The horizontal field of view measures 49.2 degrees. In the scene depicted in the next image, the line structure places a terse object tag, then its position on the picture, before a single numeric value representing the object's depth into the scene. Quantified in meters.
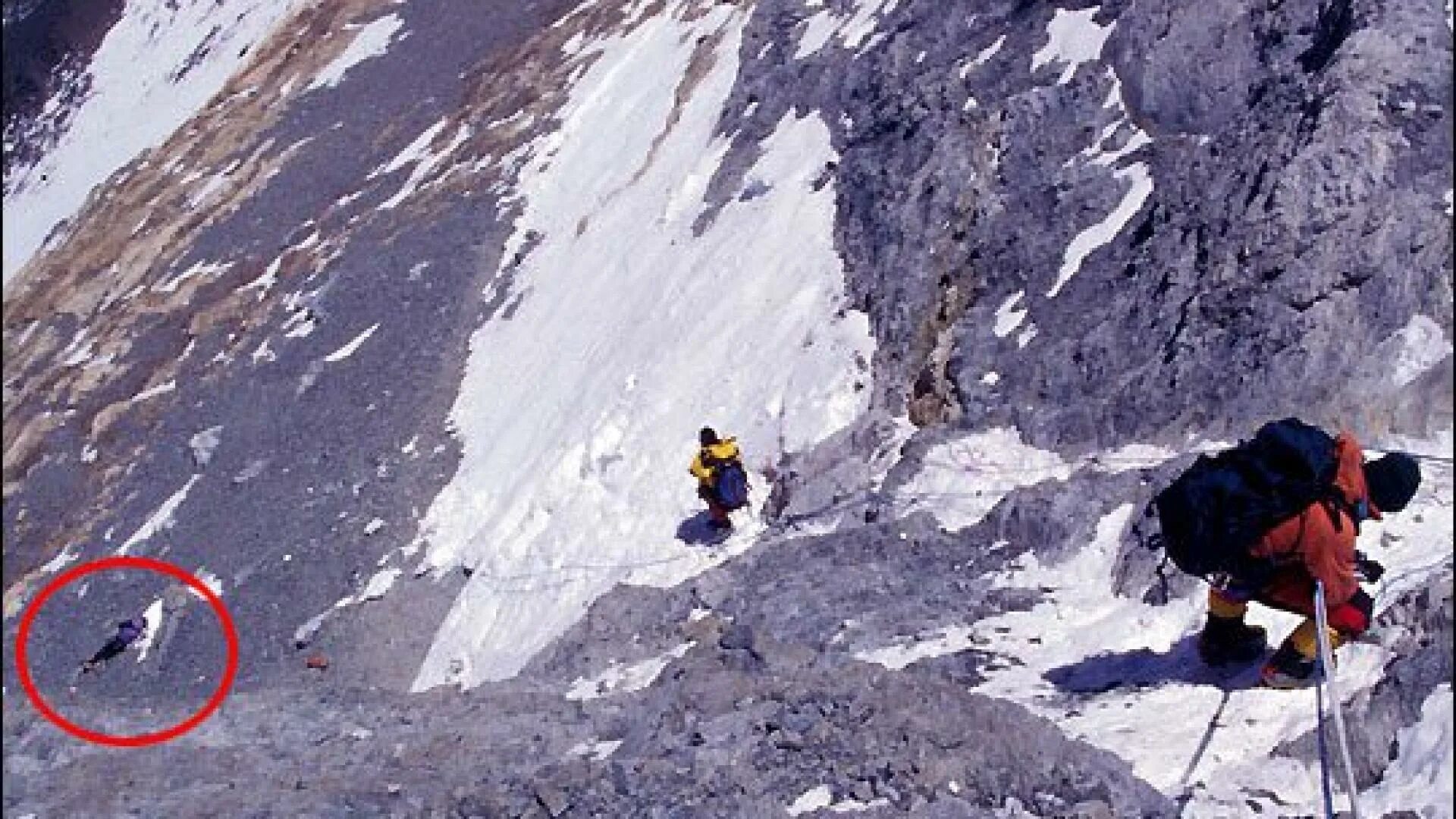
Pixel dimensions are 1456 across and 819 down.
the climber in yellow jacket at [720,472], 14.57
